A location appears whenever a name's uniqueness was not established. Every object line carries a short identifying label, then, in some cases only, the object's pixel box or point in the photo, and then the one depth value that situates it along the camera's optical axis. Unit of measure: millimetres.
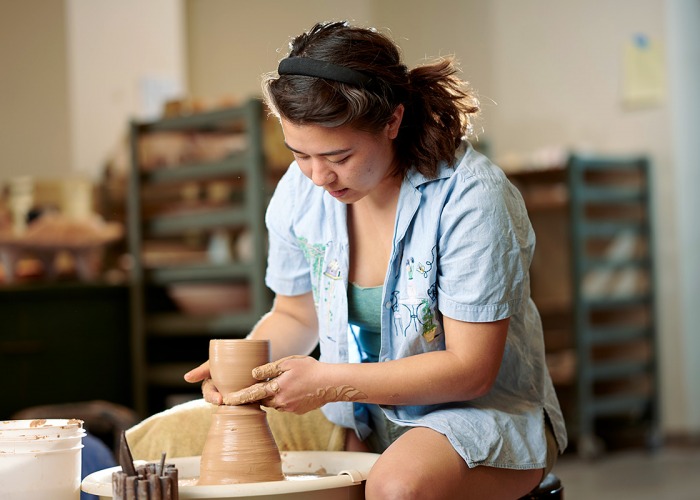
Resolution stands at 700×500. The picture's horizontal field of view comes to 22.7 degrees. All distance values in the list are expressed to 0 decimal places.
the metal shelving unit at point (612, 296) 6999
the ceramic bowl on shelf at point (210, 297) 6215
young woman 3004
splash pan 2792
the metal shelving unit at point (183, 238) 5890
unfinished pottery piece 2963
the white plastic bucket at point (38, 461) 2861
